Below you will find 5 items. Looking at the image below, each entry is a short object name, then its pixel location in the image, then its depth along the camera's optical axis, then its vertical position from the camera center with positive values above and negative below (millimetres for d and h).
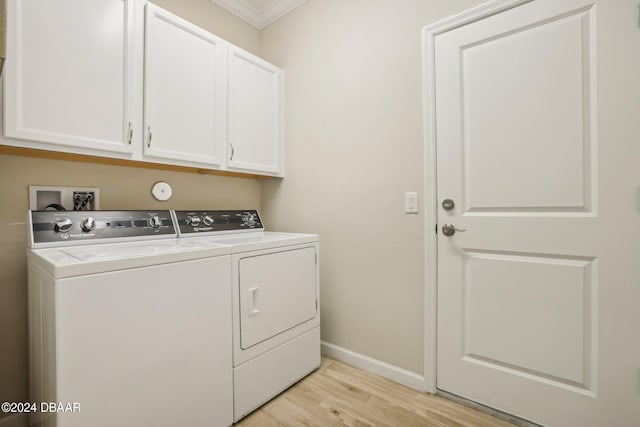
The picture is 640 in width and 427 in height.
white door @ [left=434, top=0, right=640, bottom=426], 1208 -4
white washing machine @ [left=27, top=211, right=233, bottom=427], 974 -429
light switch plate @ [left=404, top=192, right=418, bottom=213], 1729 +51
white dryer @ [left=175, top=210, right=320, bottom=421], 1473 -512
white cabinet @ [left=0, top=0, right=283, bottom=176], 1252 +650
